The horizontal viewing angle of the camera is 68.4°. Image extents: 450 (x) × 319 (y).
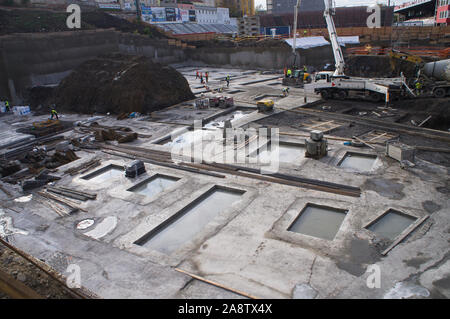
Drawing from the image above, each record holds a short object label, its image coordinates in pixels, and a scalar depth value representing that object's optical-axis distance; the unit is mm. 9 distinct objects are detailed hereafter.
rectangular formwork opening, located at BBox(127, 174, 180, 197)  12883
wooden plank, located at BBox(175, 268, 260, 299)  7164
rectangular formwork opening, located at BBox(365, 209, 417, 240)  9312
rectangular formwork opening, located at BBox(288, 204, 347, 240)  9656
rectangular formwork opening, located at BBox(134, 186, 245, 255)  9672
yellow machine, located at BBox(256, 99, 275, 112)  22750
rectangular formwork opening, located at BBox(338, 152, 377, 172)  13827
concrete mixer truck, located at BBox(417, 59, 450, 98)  22453
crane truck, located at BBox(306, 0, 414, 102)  22828
